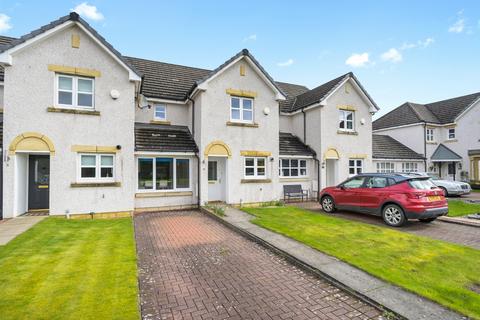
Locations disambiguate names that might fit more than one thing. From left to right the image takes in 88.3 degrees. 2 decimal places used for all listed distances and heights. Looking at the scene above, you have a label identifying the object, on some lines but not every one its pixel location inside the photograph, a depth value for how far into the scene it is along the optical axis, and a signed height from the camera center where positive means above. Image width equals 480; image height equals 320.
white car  17.97 -1.52
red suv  8.73 -1.16
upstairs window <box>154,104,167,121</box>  14.20 +3.31
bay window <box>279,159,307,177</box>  15.81 +0.05
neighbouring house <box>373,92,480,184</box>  23.22 +2.92
